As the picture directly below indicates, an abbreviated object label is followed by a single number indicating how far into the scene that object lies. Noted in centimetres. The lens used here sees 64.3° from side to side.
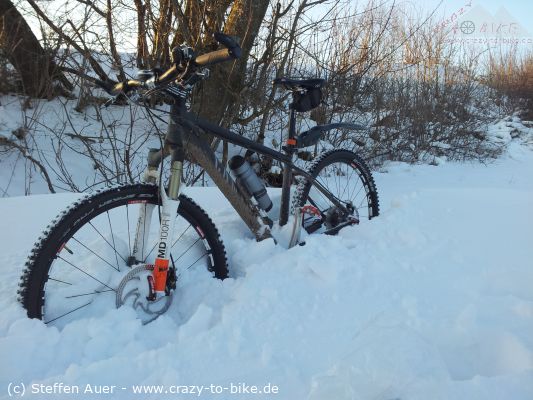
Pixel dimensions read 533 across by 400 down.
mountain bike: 152
